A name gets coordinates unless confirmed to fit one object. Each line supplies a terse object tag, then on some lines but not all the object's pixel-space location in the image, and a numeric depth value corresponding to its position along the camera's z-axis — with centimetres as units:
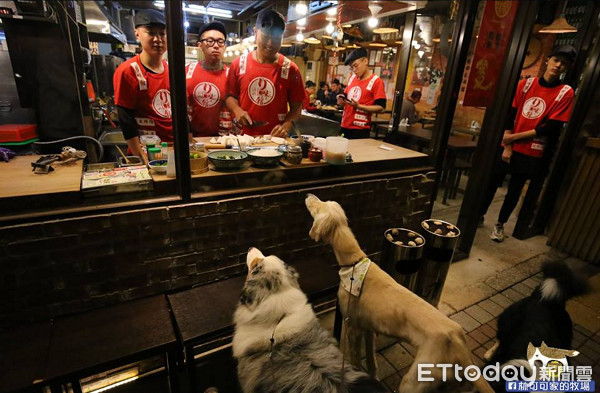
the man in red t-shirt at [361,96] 537
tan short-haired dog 172
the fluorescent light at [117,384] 228
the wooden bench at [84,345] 147
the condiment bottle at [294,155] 262
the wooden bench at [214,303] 179
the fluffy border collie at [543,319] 210
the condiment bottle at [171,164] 216
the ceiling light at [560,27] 554
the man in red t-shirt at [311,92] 1115
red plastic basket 299
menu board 198
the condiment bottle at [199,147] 242
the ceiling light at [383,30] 727
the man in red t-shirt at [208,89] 361
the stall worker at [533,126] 408
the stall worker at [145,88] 290
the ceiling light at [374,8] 456
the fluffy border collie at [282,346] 152
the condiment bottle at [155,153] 239
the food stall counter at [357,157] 233
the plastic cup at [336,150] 268
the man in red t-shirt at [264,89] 346
